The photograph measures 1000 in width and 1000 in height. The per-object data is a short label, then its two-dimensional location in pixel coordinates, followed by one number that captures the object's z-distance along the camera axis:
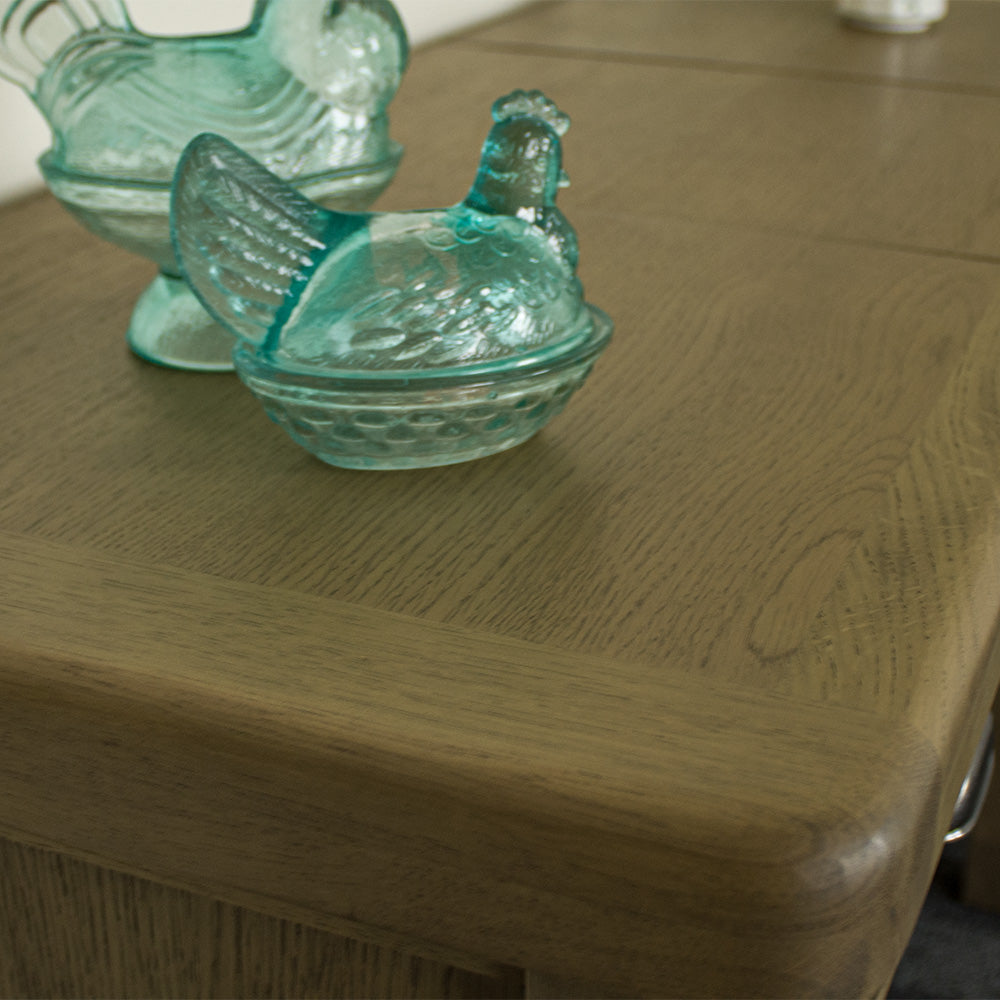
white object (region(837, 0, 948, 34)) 1.37
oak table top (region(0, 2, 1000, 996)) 0.31
